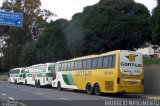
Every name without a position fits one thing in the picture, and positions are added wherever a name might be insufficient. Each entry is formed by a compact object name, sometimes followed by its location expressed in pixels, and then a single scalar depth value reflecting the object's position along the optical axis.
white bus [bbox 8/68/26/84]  57.84
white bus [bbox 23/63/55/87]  43.84
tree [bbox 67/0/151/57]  39.28
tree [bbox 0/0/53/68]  78.88
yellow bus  27.31
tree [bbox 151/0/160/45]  29.62
